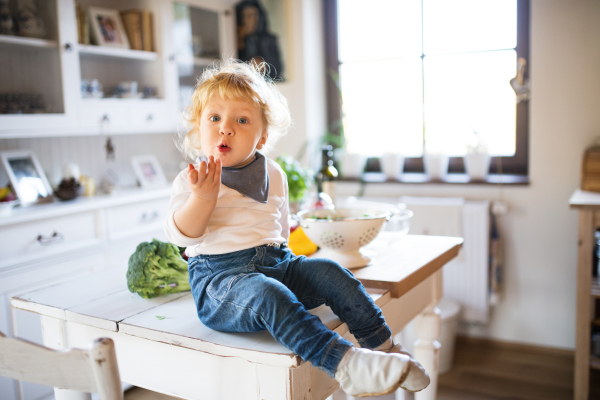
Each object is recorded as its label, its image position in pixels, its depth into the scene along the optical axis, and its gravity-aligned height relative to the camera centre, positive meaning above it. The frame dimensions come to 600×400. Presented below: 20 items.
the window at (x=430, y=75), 2.73 +0.31
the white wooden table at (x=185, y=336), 0.87 -0.35
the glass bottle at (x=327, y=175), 1.75 -0.13
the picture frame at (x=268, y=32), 3.14 +0.63
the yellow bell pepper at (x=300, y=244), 1.38 -0.28
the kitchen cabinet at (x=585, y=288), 2.00 -0.63
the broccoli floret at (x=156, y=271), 1.10 -0.27
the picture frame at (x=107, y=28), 2.58 +0.58
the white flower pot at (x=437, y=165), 2.83 -0.18
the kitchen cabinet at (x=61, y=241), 2.01 -0.41
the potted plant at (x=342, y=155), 3.06 -0.12
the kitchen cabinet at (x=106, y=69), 2.30 +0.37
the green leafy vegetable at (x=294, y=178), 1.83 -0.14
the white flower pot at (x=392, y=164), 2.95 -0.17
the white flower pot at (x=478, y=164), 2.72 -0.18
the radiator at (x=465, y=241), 2.62 -0.54
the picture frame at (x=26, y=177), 2.29 -0.13
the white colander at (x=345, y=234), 1.26 -0.24
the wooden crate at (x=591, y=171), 2.20 -0.19
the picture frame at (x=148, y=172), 2.82 -0.16
